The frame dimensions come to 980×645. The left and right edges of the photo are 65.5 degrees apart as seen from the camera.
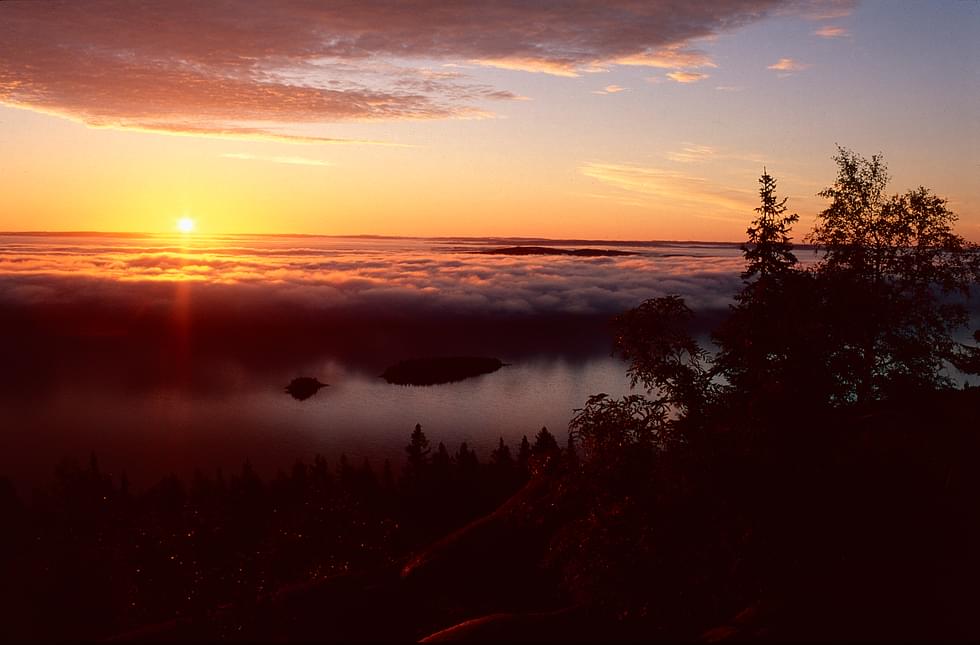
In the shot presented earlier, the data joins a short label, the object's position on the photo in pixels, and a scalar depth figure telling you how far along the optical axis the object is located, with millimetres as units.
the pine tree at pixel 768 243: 22734
